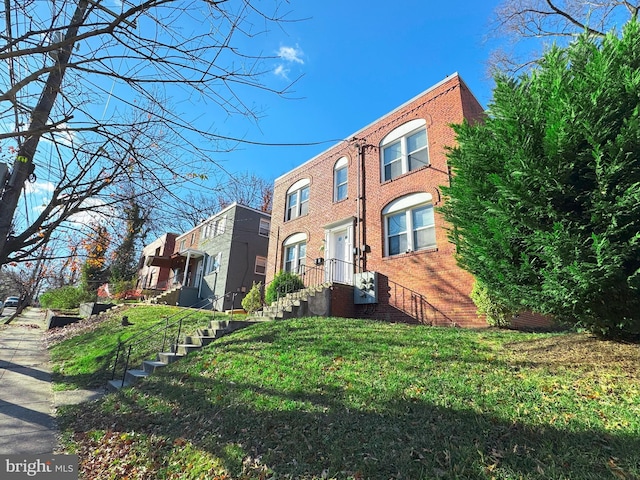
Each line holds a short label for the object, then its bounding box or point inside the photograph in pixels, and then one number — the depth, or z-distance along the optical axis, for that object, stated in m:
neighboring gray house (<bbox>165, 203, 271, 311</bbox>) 19.19
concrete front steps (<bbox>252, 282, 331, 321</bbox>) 9.98
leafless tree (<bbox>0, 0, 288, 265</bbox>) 3.05
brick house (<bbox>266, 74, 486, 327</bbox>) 9.93
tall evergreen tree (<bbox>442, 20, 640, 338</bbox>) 3.93
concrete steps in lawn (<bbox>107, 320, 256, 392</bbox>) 7.09
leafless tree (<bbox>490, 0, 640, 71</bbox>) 12.30
